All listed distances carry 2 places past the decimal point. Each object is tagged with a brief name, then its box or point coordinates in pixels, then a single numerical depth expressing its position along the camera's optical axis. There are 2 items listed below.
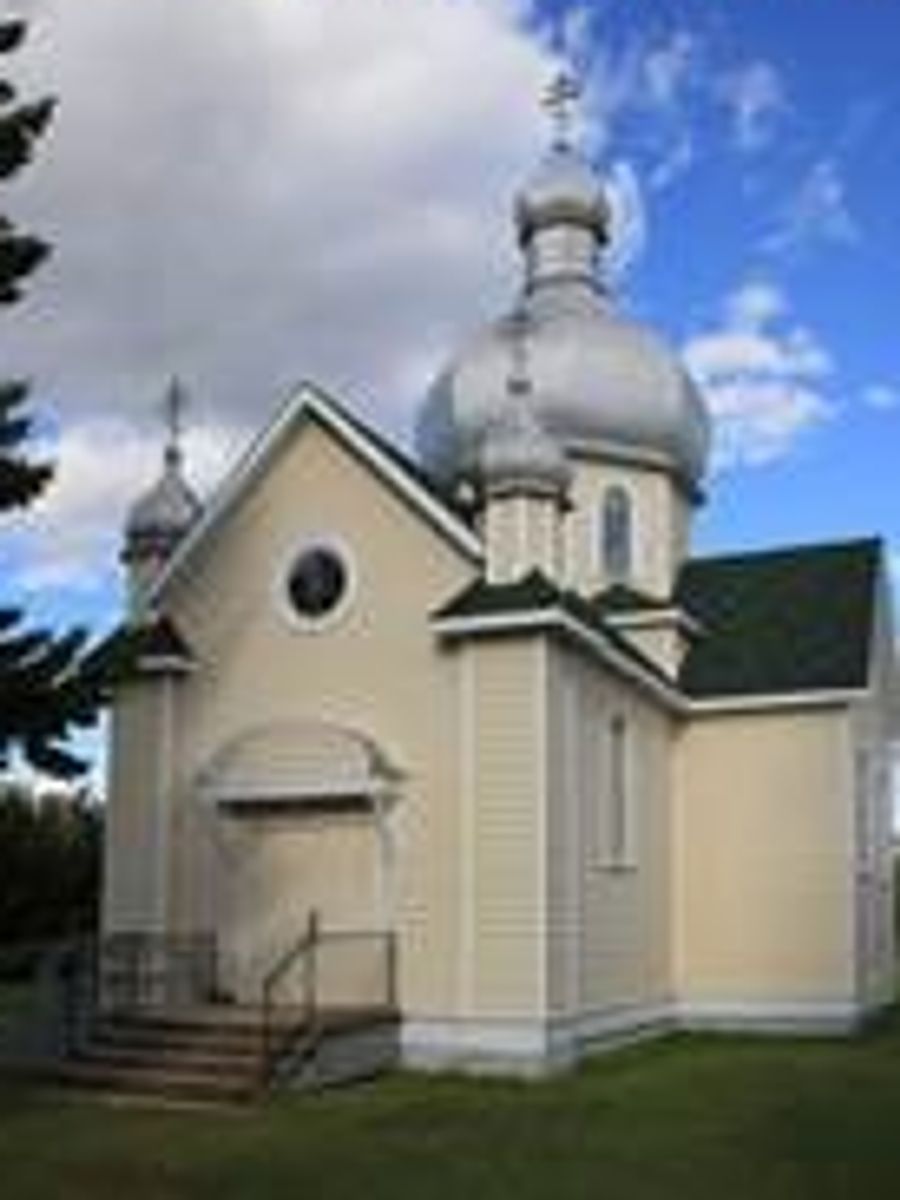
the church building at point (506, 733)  20.25
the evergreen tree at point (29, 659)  15.98
